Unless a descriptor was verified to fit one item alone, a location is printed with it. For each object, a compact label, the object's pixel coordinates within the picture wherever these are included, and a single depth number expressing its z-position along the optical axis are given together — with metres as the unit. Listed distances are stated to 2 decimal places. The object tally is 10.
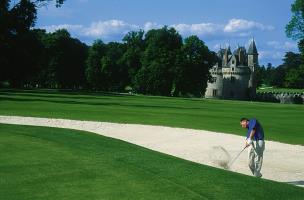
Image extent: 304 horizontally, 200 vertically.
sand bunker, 17.23
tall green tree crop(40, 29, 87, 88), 117.75
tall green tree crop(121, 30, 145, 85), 122.69
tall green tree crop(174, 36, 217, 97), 109.00
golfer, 14.62
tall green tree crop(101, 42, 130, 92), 121.94
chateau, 143.00
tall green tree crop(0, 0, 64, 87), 52.06
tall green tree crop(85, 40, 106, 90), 121.62
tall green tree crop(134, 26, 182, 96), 110.00
